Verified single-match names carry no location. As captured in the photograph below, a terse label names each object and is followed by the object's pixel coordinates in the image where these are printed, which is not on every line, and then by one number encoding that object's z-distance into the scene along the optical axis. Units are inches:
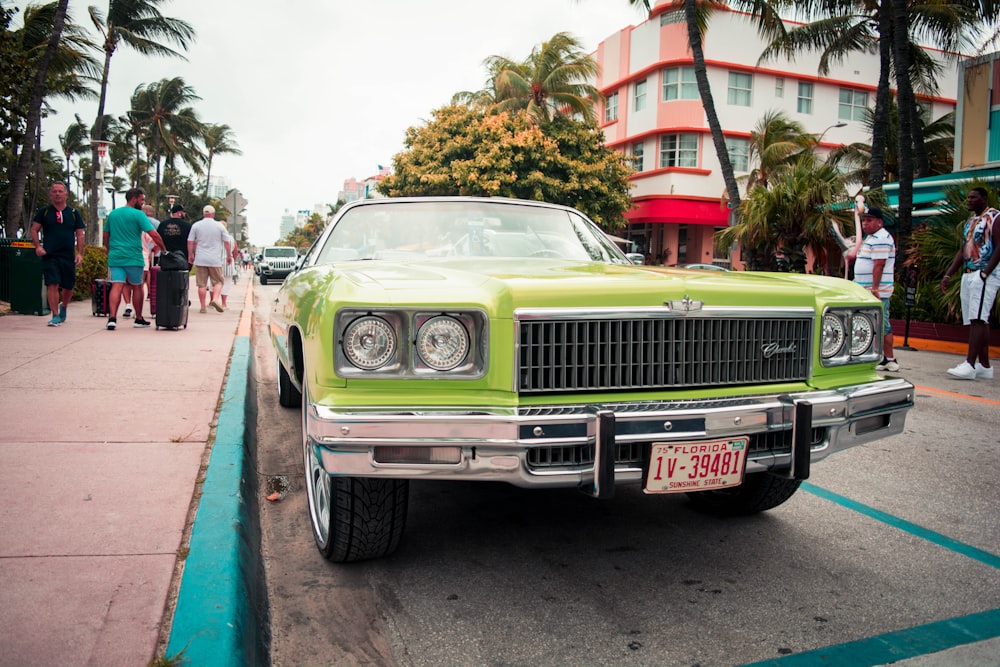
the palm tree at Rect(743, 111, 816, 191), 1028.5
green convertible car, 96.7
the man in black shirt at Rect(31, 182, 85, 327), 356.8
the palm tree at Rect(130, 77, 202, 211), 1685.5
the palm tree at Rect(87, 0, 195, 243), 1088.2
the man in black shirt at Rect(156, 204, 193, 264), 441.7
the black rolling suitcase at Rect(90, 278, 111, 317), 406.0
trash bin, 396.2
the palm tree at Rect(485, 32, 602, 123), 1173.7
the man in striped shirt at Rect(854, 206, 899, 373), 320.5
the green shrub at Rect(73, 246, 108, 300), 529.7
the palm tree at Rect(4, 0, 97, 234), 681.0
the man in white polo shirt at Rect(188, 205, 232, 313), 446.9
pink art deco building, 1257.4
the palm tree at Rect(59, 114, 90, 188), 2336.4
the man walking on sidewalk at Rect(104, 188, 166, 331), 356.2
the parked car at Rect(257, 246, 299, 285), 1167.1
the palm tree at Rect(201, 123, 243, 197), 2610.5
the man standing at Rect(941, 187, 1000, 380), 289.1
